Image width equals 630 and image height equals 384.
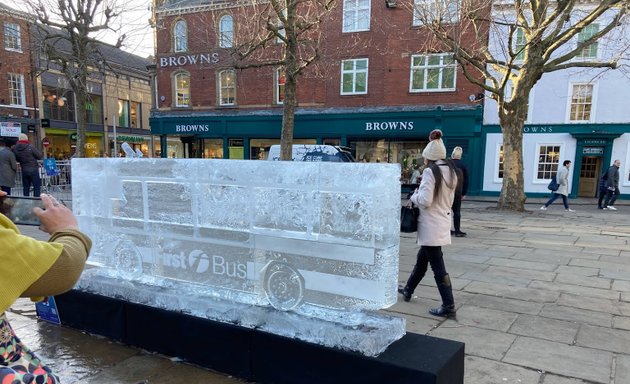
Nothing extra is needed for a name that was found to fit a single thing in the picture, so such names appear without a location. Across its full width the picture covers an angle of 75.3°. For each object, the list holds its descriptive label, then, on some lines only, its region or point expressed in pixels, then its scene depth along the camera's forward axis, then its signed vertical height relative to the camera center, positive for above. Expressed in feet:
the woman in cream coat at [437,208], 12.98 -1.85
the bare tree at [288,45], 41.57 +10.84
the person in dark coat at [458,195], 24.40 -2.57
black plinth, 7.76 -4.54
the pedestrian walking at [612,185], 46.03 -3.38
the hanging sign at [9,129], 81.30 +2.46
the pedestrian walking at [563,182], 43.47 -2.96
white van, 50.85 -0.62
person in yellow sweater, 3.82 -1.25
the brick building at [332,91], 62.54 +9.78
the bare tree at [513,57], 37.68 +9.50
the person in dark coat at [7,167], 30.09 -1.90
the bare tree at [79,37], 50.52 +13.78
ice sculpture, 8.45 -2.19
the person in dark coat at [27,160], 32.78 -1.47
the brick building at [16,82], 87.66 +13.37
